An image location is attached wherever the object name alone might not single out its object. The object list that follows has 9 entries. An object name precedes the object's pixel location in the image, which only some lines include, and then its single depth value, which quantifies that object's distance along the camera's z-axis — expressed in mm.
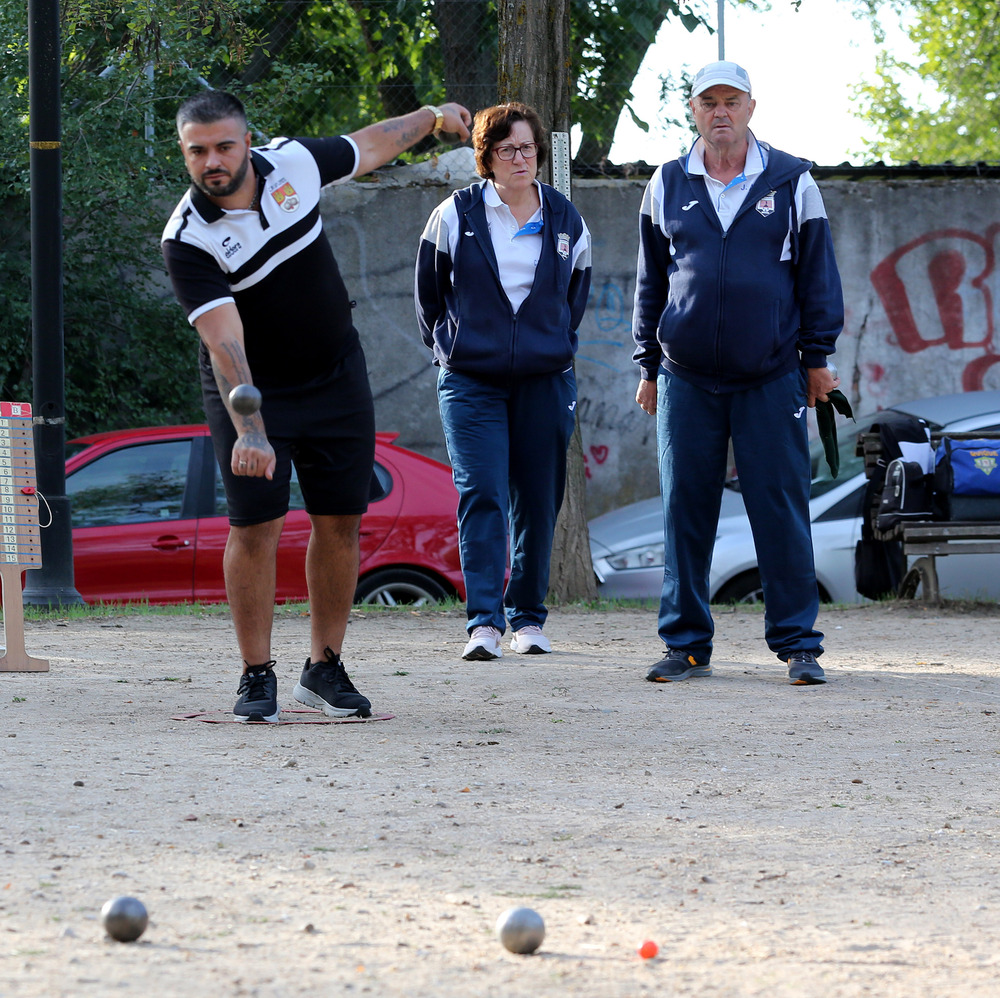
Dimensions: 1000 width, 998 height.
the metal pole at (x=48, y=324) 16094
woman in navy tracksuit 11828
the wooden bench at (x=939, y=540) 15875
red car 17328
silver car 17859
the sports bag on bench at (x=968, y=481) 15945
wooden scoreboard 11922
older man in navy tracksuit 10523
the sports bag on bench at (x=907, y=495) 16016
